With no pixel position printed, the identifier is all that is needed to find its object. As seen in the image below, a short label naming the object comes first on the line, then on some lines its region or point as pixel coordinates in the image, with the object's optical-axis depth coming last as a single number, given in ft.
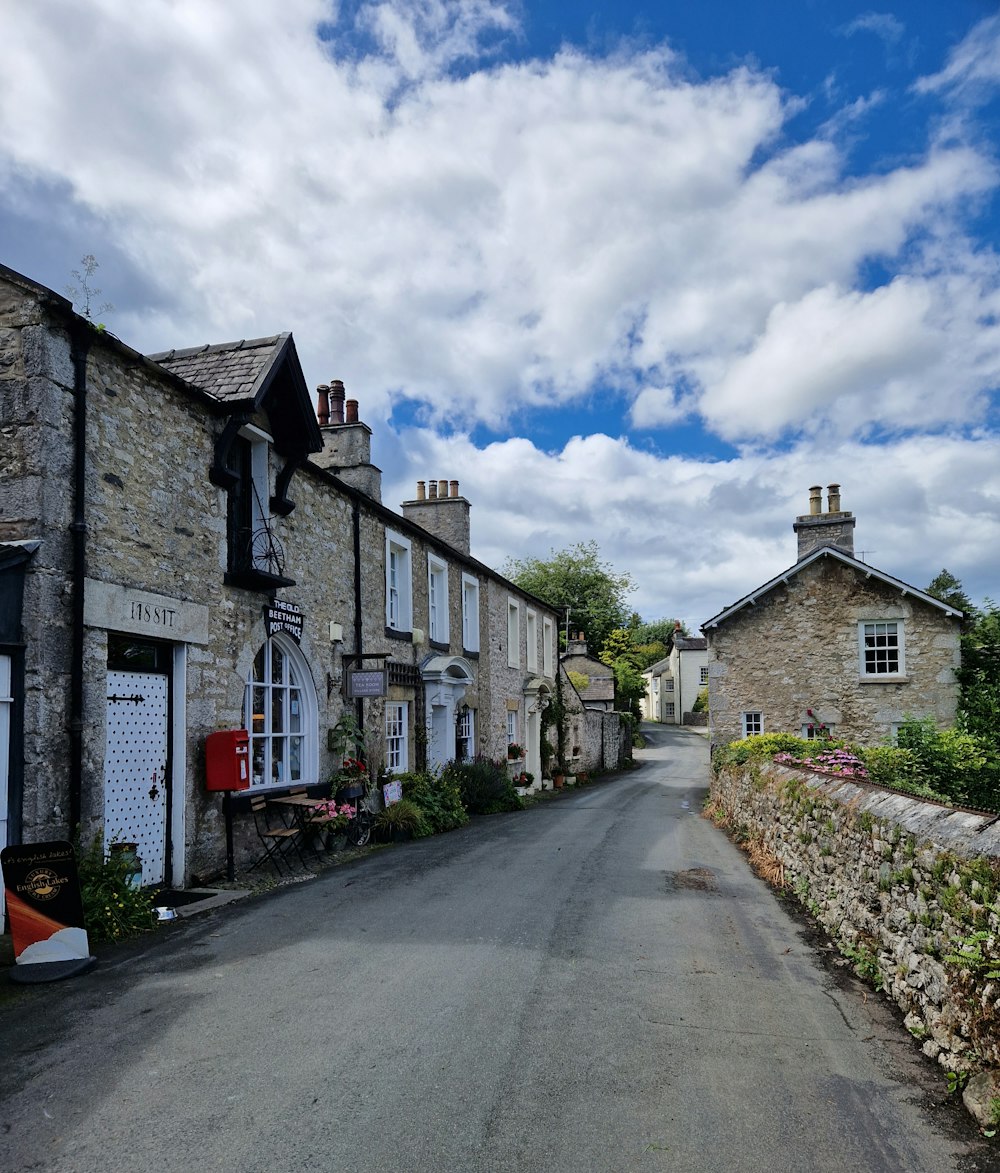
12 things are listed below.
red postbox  31.81
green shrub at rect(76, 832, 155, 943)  24.17
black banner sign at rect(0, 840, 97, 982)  20.89
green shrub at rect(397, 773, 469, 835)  50.90
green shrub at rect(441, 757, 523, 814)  60.44
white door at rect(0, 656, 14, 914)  22.94
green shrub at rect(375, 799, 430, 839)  46.16
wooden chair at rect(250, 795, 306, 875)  35.01
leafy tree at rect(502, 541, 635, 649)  195.31
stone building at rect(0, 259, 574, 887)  24.57
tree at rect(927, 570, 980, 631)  150.93
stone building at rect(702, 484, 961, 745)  77.10
